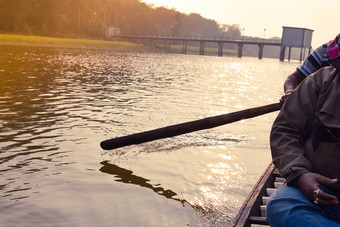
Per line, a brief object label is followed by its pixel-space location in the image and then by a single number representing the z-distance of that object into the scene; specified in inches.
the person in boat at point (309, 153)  92.7
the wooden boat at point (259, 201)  140.1
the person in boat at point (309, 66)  146.9
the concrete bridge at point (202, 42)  5009.8
